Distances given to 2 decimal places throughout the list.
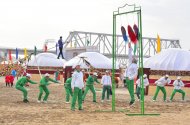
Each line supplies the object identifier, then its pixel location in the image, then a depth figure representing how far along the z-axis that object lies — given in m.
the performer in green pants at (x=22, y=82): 22.08
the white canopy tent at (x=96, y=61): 48.62
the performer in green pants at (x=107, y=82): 24.14
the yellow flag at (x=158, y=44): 58.64
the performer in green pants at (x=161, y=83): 25.47
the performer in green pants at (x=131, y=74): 19.09
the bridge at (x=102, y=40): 106.97
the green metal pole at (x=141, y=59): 15.44
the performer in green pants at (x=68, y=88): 21.68
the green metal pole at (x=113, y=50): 16.62
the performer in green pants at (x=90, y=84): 22.88
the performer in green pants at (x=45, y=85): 21.97
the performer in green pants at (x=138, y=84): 25.06
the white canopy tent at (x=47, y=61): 61.40
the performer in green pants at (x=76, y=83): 17.45
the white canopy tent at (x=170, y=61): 34.91
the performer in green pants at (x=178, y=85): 25.42
